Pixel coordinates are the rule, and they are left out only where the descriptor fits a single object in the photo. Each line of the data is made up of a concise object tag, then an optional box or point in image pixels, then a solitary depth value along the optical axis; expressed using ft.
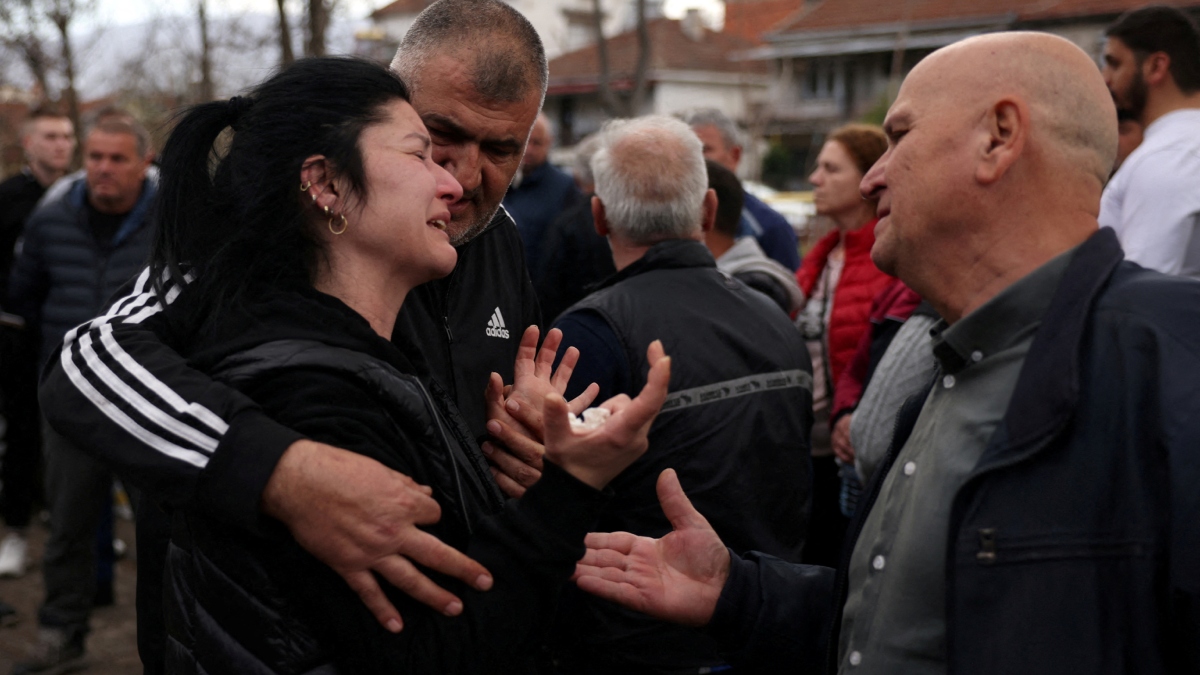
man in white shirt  12.13
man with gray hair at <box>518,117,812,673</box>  9.64
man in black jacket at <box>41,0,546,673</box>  4.99
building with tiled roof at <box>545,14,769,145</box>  135.33
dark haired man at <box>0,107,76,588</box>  21.24
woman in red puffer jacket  14.35
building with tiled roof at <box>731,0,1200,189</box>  104.32
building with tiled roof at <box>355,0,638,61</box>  150.06
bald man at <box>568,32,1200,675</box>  4.64
